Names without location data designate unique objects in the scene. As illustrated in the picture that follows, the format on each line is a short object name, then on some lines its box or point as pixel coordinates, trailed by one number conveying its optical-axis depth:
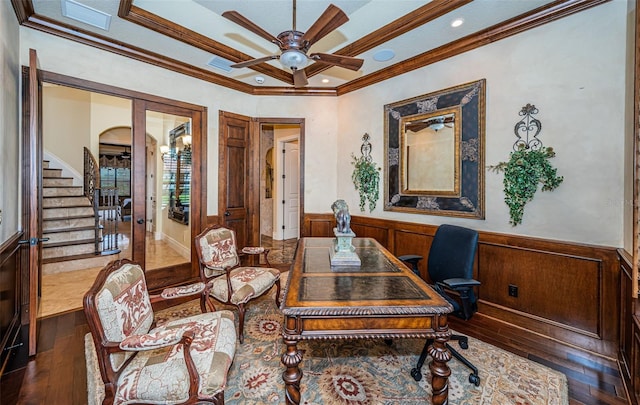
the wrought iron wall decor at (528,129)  2.45
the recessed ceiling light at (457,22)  2.57
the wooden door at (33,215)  2.00
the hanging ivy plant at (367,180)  3.88
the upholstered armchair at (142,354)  1.24
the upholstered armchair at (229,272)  2.35
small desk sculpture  1.97
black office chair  1.86
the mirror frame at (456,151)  2.84
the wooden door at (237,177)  4.03
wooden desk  1.34
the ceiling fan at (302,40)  1.89
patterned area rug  1.71
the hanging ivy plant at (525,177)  2.35
